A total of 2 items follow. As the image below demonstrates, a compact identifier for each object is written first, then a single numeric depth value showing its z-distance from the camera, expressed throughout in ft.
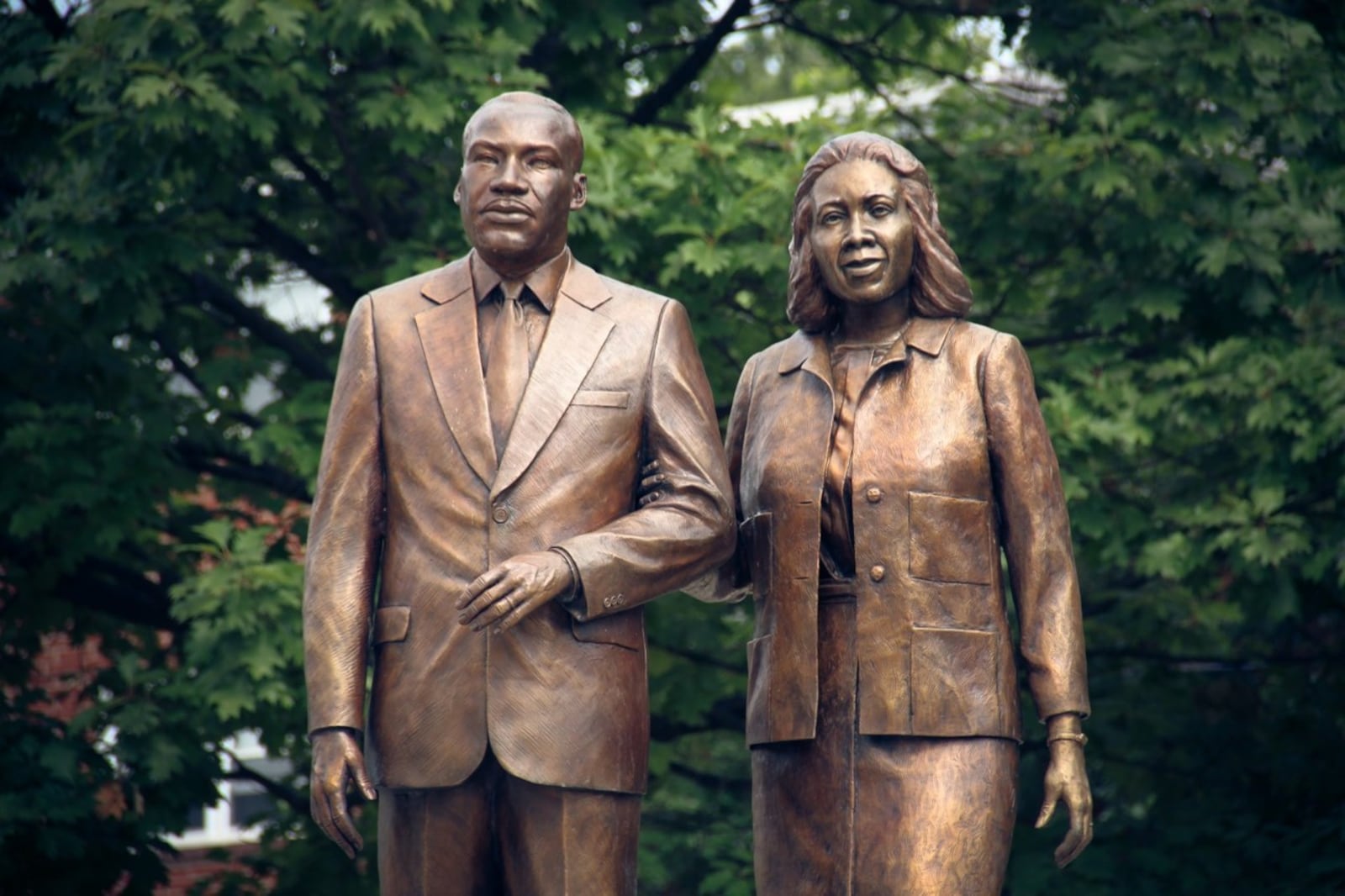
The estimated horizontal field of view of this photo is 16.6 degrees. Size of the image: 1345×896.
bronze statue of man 37.73
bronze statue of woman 39.30
